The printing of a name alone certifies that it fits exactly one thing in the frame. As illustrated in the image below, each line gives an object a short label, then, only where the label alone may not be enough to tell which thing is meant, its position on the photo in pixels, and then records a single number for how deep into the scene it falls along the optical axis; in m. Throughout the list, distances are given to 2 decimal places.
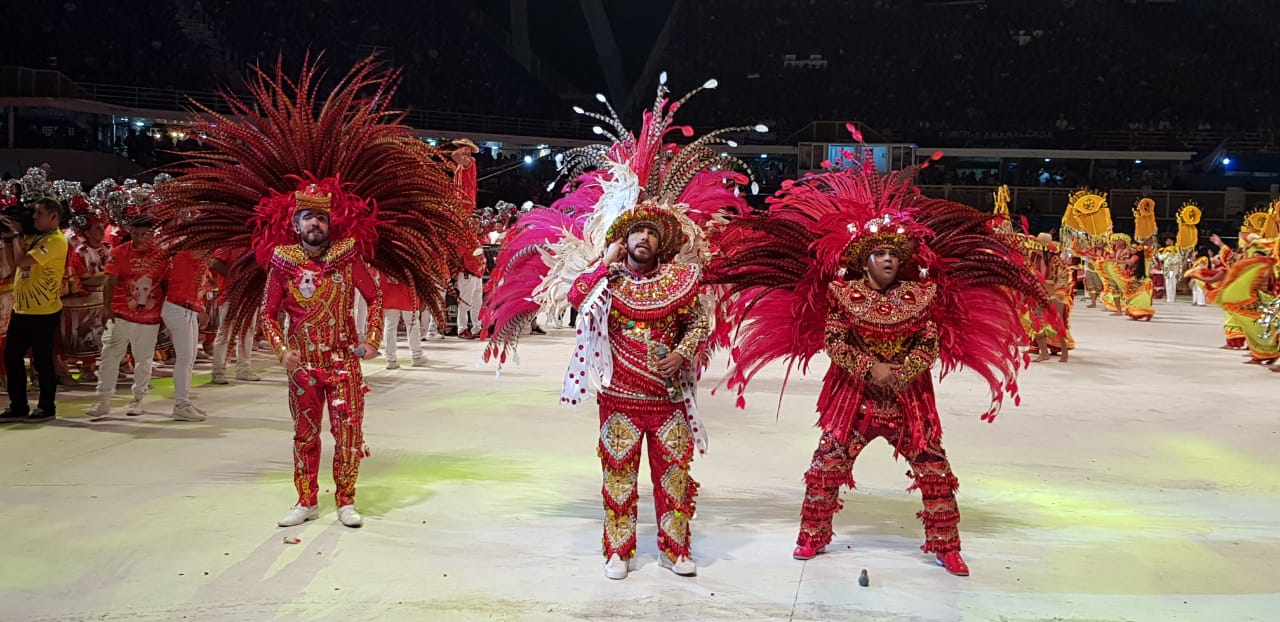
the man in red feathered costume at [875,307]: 4.77
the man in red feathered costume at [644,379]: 4.70
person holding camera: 7.93
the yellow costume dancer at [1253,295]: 12.25
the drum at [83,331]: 9.59
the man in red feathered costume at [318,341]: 5.30
